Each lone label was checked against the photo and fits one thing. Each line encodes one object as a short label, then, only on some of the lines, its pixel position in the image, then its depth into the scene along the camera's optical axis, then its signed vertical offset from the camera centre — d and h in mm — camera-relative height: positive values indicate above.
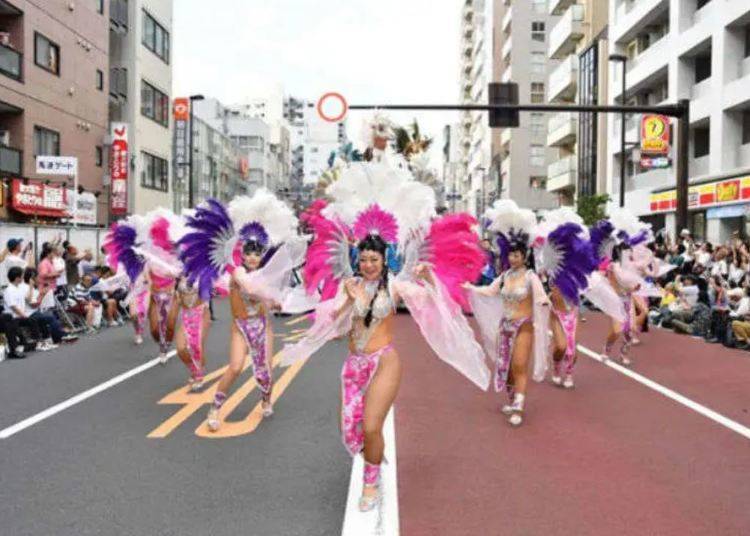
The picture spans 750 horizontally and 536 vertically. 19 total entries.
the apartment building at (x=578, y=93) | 41500 +9088
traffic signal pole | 16281 +2991
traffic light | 16312 +3149
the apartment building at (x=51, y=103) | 24000 +4954
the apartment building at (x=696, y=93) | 24844 +5770
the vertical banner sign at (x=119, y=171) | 31266 +3092
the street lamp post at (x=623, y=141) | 28412 +4064
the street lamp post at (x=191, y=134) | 39438 +6361
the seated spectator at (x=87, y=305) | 15570 -1075
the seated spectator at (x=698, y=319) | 14711 -1177
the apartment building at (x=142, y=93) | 33688 +6981
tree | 31203 +1852
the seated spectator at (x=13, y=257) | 13570 -134
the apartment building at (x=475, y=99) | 79812 +17283
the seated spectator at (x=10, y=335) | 12039 -1286
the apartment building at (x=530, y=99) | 63406 +12623
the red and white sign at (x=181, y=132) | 45812 +7124
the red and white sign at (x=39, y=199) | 23109 +1533
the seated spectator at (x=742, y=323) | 12930 -1061
